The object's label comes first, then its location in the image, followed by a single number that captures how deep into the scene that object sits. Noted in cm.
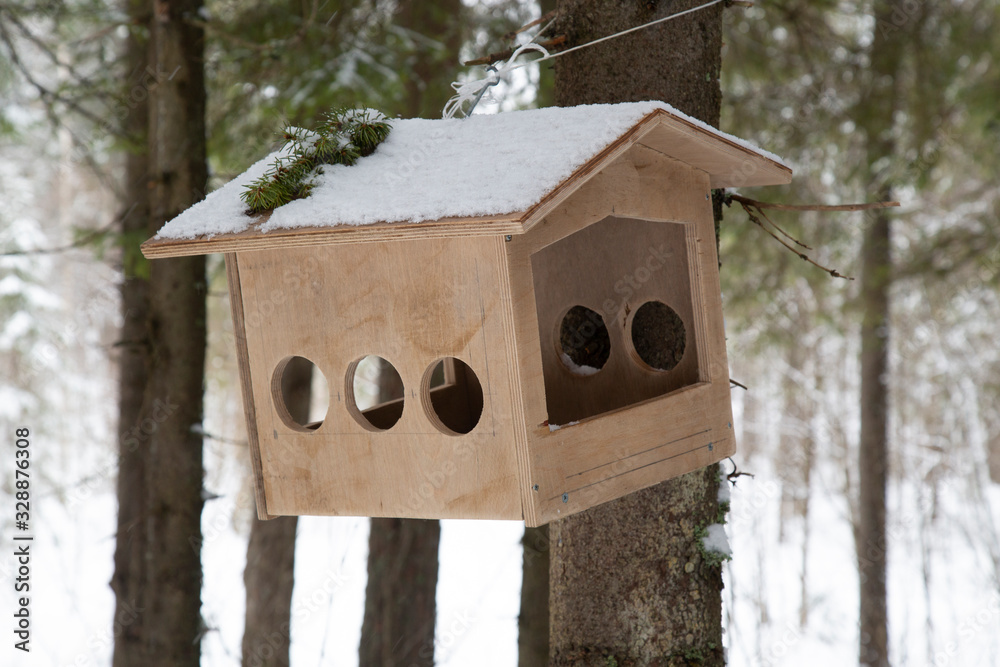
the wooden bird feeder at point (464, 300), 322
